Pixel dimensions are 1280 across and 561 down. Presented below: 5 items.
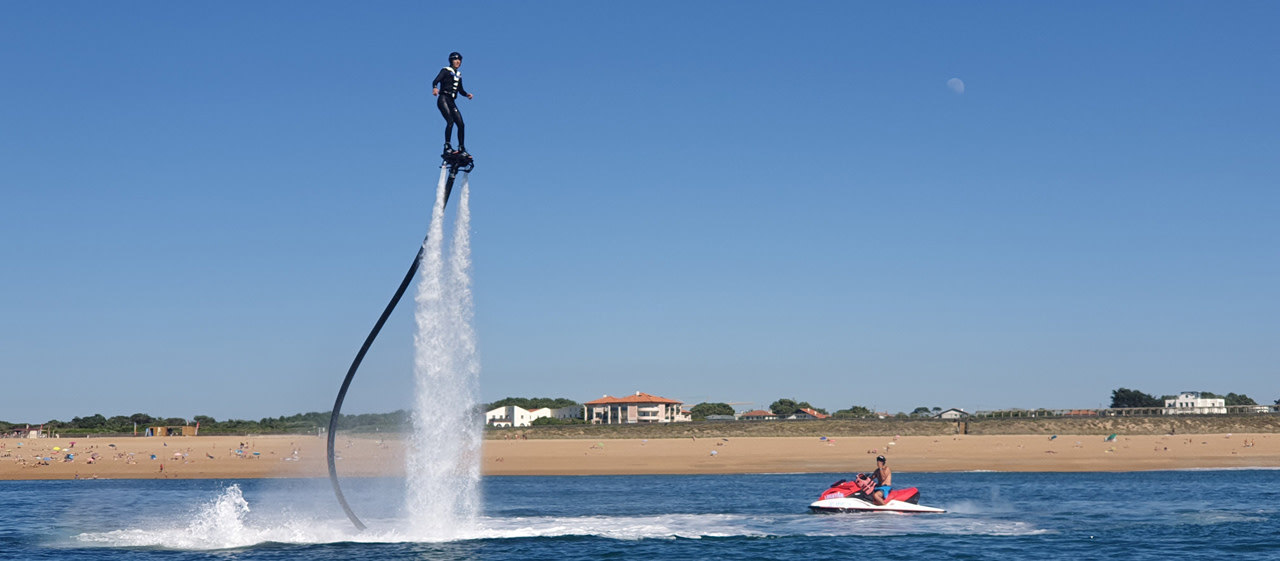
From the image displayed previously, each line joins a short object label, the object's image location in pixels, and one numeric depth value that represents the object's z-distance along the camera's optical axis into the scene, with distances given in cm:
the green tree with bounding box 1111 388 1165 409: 16138
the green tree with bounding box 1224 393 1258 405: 17740
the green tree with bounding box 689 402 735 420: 16835
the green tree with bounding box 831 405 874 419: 12616
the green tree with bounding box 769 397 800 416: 16989
